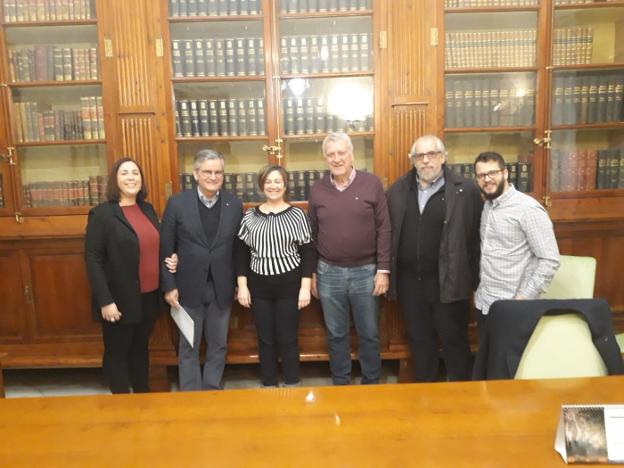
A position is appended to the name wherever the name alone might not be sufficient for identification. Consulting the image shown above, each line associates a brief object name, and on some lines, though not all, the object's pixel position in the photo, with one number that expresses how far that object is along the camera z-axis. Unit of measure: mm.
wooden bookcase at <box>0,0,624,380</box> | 2959
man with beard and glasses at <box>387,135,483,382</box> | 2479
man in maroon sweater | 2572
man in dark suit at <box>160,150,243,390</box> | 2564
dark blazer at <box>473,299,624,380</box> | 1457
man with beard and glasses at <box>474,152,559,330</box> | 2096
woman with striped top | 2572
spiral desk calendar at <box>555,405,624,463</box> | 976
